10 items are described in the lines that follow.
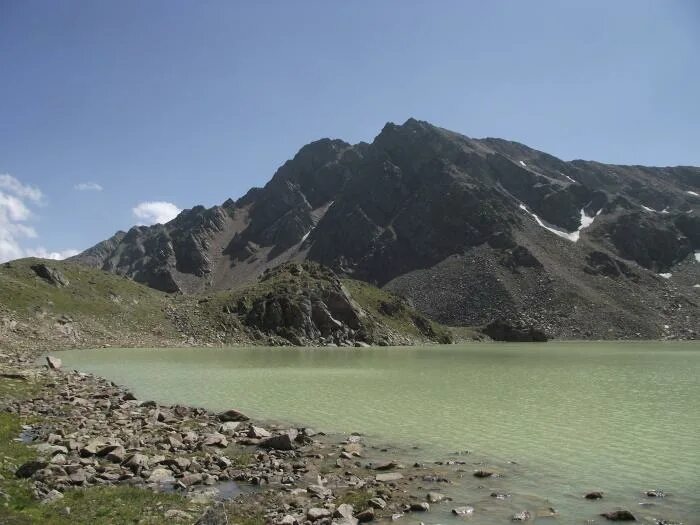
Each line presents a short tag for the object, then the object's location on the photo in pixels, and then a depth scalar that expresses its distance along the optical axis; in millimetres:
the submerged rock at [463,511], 14048
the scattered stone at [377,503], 14453
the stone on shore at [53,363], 48894
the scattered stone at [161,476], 16250
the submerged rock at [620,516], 13742
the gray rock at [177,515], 12929
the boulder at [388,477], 17016
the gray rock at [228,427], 24083
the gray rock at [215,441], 21547
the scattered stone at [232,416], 27531
